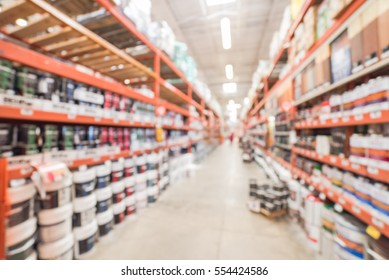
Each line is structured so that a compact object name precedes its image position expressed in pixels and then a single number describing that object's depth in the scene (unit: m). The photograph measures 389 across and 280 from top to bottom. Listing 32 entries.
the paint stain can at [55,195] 1.40
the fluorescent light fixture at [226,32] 4.83
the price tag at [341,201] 1.53
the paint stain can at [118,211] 2.22
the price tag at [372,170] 1.21
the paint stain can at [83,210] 1.67
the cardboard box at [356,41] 1.41
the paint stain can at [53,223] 1.40
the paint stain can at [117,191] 2.22
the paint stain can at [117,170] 2.22
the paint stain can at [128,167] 2.46
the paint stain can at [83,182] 1.66
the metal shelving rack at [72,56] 1.24
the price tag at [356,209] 1.33
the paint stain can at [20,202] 1.17
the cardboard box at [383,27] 1.17
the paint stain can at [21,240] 1.16
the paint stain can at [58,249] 1.40
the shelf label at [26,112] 1.27
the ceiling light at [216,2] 4.55
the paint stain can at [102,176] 1.94
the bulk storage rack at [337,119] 1.20
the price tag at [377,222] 1.13
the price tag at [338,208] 1.62
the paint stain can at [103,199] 1.95
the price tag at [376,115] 1.18
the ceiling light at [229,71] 9.57
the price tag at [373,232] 1.18
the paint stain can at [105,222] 1.95
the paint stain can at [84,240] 1.65
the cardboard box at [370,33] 1.27
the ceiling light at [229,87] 13.31
